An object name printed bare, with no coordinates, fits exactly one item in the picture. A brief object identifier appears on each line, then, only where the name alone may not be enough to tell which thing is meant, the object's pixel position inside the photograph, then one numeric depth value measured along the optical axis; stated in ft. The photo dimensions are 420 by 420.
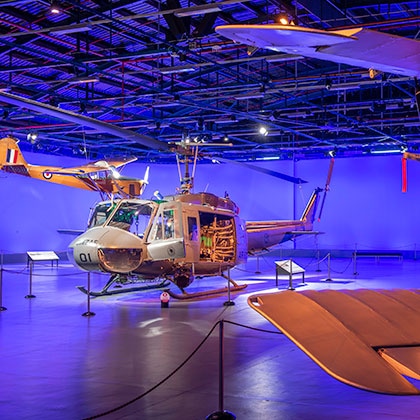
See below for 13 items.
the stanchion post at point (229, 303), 42.96
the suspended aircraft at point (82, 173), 49.96
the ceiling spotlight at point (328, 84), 53.42
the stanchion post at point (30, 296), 47.63
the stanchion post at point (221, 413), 16.94
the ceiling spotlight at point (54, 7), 36.27
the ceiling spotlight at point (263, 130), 72.28
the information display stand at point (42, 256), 72.12
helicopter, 40.06
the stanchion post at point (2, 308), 40.33
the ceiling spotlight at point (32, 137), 70.44
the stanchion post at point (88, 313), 37.99
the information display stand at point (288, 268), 52.39
